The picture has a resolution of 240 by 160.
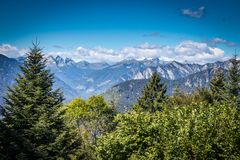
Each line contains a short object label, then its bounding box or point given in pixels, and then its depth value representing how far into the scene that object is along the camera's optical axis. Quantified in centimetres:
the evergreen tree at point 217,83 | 7506
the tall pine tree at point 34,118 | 3600
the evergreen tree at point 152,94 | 7074
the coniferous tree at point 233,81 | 6825
